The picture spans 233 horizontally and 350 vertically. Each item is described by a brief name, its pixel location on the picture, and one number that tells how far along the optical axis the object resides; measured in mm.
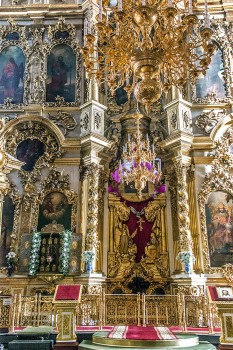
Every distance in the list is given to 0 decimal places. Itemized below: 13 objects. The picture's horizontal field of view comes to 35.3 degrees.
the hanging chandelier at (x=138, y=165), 11117
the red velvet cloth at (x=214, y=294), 6953
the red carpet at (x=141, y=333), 5980
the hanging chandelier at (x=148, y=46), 6602
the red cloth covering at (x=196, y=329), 8534
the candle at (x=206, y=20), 6526
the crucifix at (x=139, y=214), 13336
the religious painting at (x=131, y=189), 13516
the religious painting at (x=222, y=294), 7153
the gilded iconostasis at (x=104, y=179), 11805
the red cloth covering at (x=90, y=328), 8633
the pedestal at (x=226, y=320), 6601
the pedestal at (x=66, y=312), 6633
